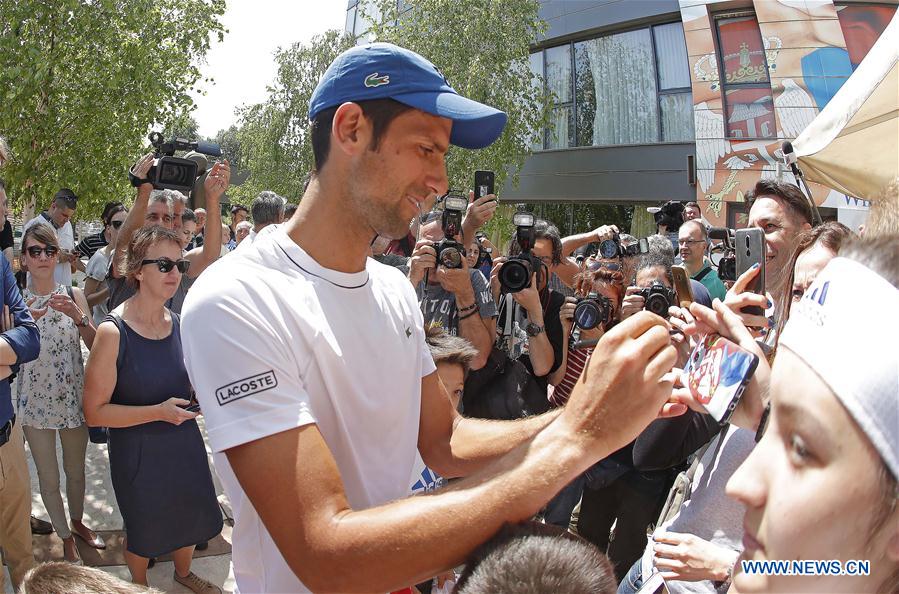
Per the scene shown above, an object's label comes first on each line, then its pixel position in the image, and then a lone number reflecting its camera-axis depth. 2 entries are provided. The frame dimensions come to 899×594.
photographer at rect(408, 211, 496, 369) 4.06
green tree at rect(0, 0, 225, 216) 7.05
